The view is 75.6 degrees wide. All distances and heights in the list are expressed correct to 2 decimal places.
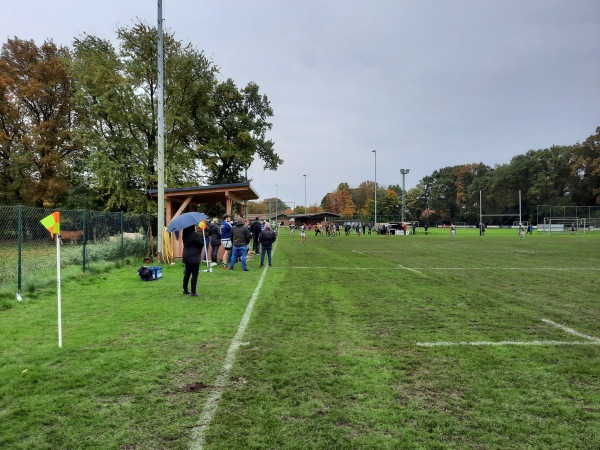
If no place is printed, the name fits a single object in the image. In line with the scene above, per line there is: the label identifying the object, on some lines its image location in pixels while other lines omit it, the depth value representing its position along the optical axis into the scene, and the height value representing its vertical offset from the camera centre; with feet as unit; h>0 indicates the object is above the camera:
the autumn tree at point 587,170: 253.59 +35.19
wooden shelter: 56.39 +4.29
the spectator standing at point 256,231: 62.28 -1.30
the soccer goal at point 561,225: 192.08 -1.69
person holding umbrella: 28.55 -2.13
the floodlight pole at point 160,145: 50.85 +10.59
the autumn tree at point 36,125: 103.35 +28.01
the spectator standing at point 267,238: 47.03 -1.82
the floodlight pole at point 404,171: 253.96 +33.92
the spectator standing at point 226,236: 49.39 -1.65
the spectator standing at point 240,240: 42.76 -1.97
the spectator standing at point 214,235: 48.58 -1.49
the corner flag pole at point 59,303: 17.34 -3.77
